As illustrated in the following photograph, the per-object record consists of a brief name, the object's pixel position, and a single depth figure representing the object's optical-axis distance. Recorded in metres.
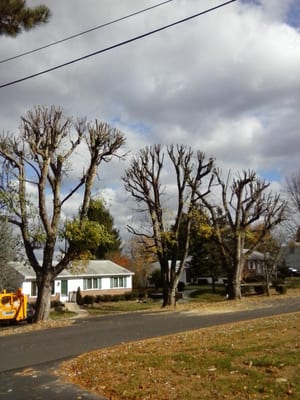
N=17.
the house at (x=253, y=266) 69.40
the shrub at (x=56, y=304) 41.32
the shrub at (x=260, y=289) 44.62
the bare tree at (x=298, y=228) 53.30
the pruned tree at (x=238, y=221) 37.19
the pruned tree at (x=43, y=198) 25.67
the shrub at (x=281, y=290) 40.29
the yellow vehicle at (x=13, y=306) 27.20
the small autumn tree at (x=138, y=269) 63.81
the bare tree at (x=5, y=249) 35.55
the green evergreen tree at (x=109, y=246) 64.84
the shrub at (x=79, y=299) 45.75
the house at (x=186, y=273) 73.15
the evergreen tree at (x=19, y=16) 9.98
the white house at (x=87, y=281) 47.11
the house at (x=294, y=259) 86.12
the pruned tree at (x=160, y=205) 33.84
